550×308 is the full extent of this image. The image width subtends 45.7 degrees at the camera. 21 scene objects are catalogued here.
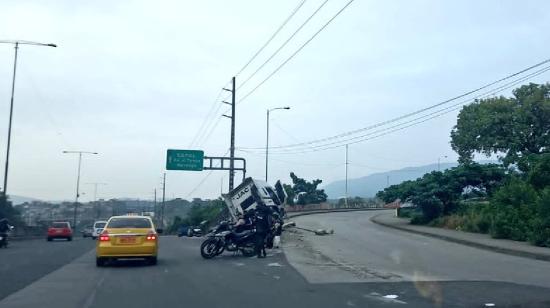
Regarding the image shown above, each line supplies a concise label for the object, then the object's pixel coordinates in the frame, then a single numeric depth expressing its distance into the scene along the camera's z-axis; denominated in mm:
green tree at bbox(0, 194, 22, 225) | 45944
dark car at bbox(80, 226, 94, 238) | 60316
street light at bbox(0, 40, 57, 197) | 41806
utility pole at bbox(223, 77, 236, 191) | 42178
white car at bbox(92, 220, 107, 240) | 47312
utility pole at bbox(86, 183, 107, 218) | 106888
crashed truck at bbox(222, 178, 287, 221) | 32281
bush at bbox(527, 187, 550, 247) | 24297
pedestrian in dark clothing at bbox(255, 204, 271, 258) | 22906
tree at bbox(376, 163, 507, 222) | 36531
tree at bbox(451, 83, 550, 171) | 49469
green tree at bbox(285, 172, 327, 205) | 80000
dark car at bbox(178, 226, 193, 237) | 55094
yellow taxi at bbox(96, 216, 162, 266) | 19391
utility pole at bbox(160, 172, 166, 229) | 109438
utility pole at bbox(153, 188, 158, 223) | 129550
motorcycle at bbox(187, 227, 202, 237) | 41000
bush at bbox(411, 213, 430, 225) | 38800
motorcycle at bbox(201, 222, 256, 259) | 22750
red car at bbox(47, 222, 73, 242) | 45312
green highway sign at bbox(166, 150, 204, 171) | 44531
